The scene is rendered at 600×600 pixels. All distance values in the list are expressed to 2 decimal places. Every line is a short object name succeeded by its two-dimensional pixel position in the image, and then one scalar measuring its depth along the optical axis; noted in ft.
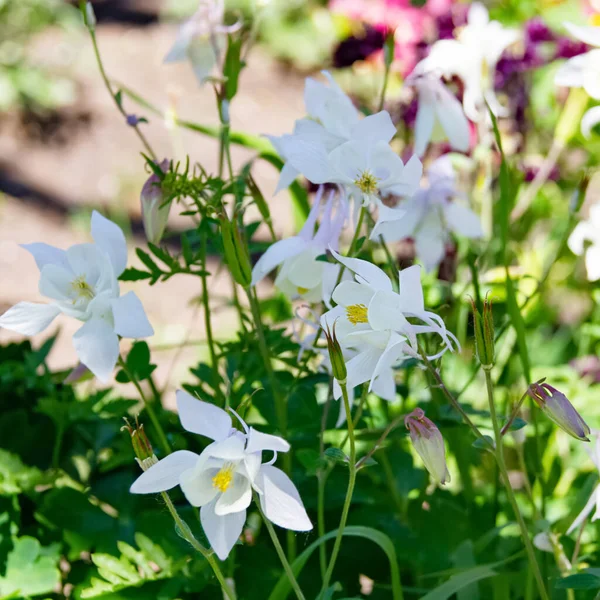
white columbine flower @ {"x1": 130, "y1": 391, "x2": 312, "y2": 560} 2.14
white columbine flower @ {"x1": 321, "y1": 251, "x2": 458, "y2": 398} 2.16
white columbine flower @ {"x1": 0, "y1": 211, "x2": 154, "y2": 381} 2.28
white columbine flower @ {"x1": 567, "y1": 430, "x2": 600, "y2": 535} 2.30
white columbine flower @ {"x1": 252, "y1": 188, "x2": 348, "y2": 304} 2.41
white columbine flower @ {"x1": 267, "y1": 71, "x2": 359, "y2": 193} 2.37
